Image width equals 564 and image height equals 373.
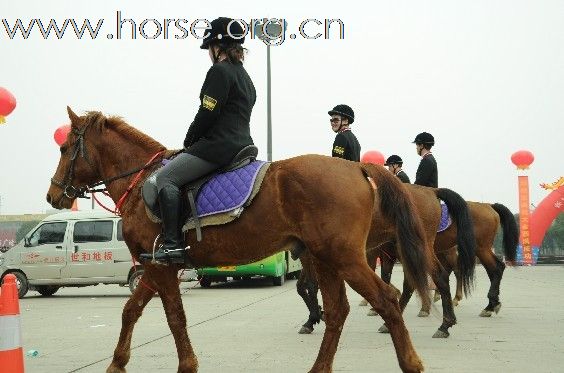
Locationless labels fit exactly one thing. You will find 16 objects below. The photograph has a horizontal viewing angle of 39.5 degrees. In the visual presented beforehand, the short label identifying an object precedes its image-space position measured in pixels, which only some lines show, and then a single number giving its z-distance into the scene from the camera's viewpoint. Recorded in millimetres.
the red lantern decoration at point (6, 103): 19828
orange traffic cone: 4531
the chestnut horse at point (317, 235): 5867
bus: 20500
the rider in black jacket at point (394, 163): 14492
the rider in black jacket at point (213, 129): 6219
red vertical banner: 38156
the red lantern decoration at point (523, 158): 37469
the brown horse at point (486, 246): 11633
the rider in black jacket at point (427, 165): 12336
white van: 19078
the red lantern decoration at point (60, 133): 24130
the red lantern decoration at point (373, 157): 25812
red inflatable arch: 38500
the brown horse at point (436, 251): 9647
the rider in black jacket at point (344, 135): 9844
